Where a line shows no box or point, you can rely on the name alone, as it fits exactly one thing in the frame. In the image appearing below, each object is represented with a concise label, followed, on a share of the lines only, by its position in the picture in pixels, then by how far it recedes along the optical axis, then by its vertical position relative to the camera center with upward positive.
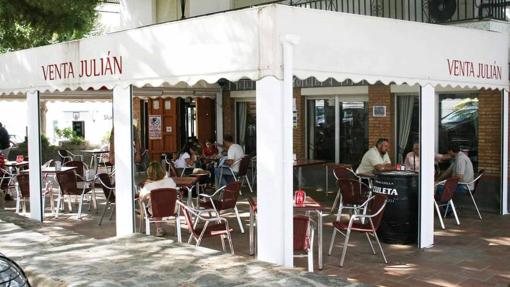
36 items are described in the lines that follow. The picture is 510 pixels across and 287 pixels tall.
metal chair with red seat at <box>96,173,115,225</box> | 9.63 -0.76
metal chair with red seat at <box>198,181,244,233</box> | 8.46 -0.87
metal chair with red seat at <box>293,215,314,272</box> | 6.53 -1.06
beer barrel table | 8.15 -0.97
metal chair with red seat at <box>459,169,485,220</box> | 10.12 -0.85
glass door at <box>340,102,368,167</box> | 13.52 +0.05
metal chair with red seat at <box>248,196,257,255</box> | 7.39 -1.06
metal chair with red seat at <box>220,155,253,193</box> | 12.49 -0.65
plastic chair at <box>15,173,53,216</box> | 10.41 -0.78
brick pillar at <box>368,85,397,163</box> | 12.66 +0.31
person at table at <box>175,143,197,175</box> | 12.18 -0.53
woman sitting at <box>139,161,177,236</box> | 8.32 -0.61
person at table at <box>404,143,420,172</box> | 10.28 -0.45
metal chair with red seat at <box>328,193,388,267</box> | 7.11 -1.04
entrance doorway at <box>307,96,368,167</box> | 13.62 +0.11
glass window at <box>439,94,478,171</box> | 11.55 +0.18
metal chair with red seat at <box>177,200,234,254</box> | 7.10 -1.06
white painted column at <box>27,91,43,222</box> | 9.77 -0.24
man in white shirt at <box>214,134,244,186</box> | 12.54 -0.58
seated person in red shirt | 14.51 -0.36
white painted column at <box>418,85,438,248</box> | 8.07 -0.48
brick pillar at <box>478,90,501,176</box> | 10.91 +0.01
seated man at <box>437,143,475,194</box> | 10.16 -0.60
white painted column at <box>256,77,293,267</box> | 6.09 -0.42
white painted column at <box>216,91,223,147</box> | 16.64 +0.49
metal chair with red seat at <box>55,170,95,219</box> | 10.32 -0.78
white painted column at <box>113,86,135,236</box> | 8.11 -0.25
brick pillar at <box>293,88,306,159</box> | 14.49 +0.15
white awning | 6.14 +0.95
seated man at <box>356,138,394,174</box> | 10.22 -0.44
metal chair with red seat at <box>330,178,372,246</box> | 9.13 -0.85
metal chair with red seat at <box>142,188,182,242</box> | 7.86 -0.89
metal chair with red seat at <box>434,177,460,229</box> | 9.26 -0.90
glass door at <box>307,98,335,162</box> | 14.22 +0.12
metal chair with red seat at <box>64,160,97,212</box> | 10.77 -0.71
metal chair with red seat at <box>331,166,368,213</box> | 10.55 -0.67
